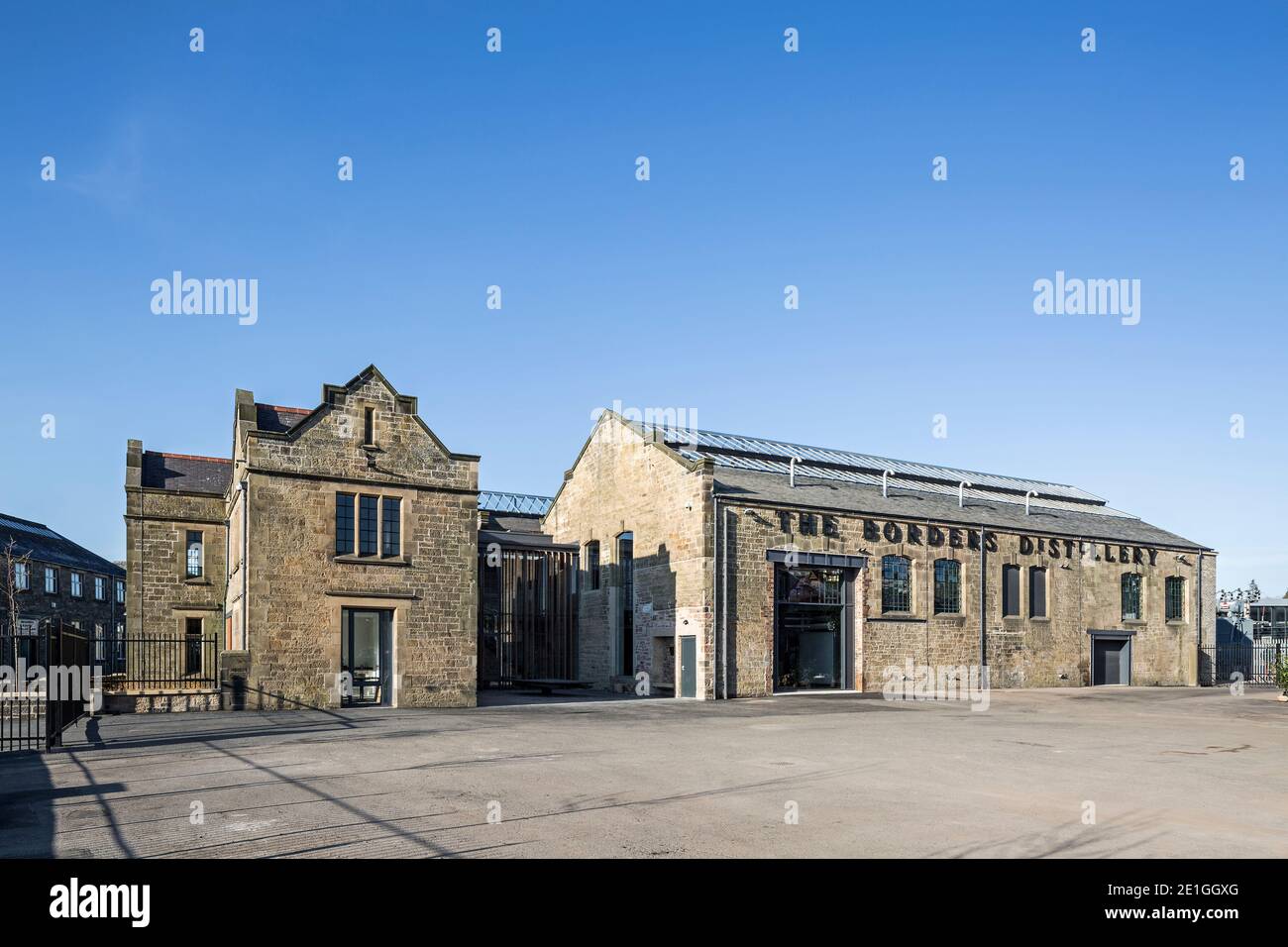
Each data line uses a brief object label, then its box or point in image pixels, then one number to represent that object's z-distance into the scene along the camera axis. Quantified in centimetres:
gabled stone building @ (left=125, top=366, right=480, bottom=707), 2398
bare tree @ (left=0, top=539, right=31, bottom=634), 4758
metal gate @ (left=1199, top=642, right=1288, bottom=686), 4428
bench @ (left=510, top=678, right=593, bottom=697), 3441
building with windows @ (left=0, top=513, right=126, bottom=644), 5228
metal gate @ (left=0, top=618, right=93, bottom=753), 1617
